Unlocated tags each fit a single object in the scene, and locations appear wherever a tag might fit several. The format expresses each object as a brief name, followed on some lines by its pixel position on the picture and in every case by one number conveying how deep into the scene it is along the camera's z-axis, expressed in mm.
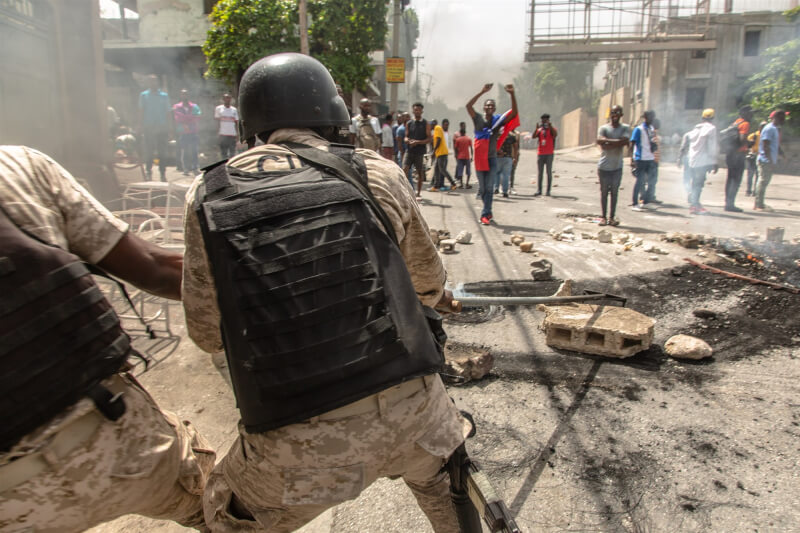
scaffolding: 22230
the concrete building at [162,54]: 18609
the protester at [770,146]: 8953
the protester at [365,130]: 9453
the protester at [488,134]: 7820
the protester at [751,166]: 11141
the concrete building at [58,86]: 6711
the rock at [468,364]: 3205
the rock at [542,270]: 5273
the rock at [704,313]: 4320
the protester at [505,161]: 9828
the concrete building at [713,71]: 25453
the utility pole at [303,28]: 10470
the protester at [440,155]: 11484
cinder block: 3498
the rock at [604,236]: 6820
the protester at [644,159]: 9125
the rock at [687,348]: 3496
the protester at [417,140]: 10234
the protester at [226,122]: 10781
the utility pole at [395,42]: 16172
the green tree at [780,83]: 18234
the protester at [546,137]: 10492
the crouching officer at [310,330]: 1197
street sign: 14867
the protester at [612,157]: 7754
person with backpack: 9047
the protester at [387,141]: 11102
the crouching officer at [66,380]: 1126
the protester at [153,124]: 10461
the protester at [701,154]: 9062
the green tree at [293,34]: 12602
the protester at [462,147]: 12266
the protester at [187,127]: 10922
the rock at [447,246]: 6449
